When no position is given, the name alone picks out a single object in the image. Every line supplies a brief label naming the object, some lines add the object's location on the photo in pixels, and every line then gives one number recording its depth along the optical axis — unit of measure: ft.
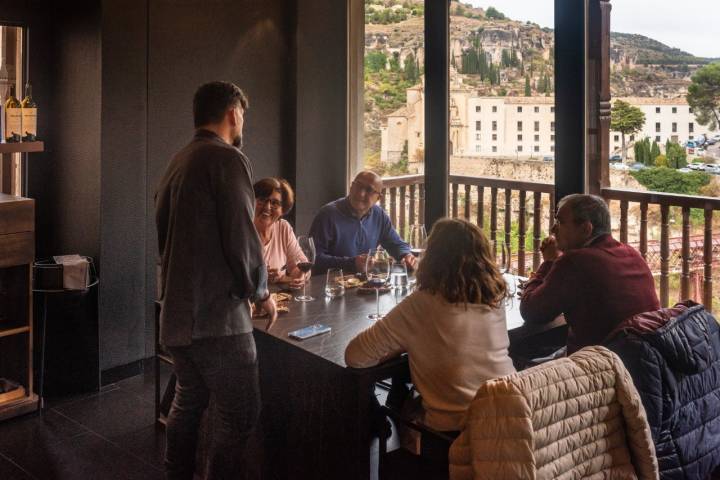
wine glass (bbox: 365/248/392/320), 9.00
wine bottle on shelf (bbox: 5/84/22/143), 12.03
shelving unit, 11.07
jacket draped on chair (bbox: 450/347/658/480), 5.46
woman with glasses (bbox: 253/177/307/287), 10.47
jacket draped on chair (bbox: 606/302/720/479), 6.82
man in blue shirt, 12.78
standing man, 7.48
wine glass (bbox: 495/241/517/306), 9.55
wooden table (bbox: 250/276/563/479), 7.36
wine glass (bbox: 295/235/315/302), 9.68
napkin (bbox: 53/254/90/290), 12.08
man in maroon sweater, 8.23
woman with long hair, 6.93
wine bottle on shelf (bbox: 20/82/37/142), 12.20
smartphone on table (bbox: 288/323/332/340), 8.00
